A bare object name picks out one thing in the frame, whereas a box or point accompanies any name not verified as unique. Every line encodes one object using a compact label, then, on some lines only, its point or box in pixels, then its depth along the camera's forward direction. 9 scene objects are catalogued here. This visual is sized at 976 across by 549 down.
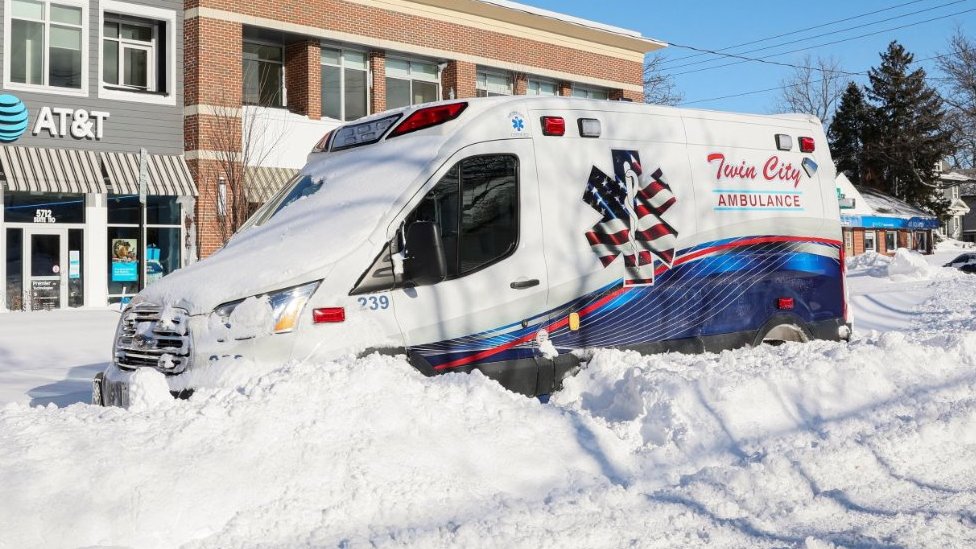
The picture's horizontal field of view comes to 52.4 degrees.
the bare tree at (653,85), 54.34
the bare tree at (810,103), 74.19
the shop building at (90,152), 22.98
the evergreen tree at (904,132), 75.75
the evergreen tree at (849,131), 78.00
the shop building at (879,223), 60.94
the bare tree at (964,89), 51.23
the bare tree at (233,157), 24.39
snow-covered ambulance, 6.26
